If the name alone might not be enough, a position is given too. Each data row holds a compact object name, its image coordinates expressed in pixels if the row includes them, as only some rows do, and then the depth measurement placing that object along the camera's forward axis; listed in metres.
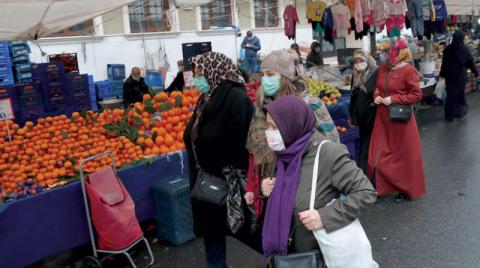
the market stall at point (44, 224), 3.69
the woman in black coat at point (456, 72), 9.64
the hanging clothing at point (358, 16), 9.59
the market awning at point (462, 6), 10.91
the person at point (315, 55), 12.52
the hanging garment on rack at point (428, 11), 9.93
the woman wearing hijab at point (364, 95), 5.48
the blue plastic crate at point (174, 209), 4.55
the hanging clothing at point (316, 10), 10.20
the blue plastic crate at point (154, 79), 14.51
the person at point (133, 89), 9.52
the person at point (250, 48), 17.03
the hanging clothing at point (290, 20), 11.17
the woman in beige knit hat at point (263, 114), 2.85
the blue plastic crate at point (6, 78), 9.37
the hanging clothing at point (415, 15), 9.81
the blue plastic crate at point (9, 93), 6.97
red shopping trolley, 3.93
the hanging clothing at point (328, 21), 10.12
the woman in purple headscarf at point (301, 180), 2.20
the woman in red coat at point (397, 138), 5.13
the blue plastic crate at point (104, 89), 12.98
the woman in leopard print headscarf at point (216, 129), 3.12
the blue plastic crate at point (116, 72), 14.40
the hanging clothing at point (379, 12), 9.39
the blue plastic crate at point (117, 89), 13.19
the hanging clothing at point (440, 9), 10.09
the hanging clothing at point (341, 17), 9.88
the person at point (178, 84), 8.43
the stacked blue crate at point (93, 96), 11.62
